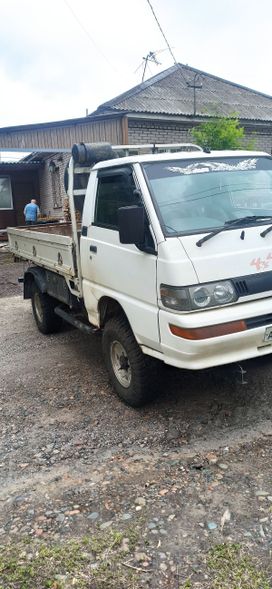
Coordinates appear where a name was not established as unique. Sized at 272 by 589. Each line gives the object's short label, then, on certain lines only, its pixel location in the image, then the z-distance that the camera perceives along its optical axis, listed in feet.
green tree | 40.42
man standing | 51.90
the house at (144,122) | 42.29
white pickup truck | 10.21
